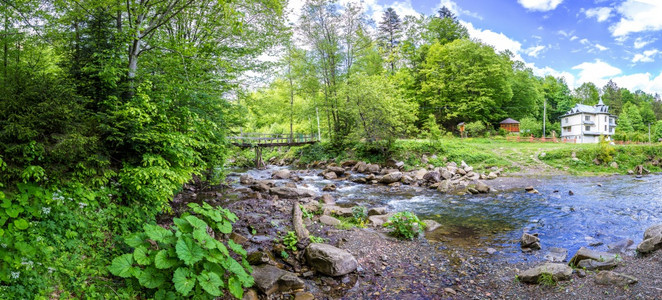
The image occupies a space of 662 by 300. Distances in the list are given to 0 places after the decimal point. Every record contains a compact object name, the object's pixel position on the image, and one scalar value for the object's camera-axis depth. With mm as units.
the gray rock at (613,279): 4160
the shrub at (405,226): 7129
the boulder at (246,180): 14941
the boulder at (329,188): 14383
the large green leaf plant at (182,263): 3215
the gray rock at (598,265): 4902
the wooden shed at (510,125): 36869
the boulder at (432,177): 16056
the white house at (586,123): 44000
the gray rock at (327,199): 10875
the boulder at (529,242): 6532
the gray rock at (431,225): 8078
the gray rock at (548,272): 4680
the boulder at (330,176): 18703
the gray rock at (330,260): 5012
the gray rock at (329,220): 7503
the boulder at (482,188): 13297
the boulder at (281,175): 18859
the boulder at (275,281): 4348
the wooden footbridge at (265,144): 24741
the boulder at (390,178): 16500
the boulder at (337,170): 20278
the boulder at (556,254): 5945
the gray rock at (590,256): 5199
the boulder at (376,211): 9305
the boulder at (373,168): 20188
